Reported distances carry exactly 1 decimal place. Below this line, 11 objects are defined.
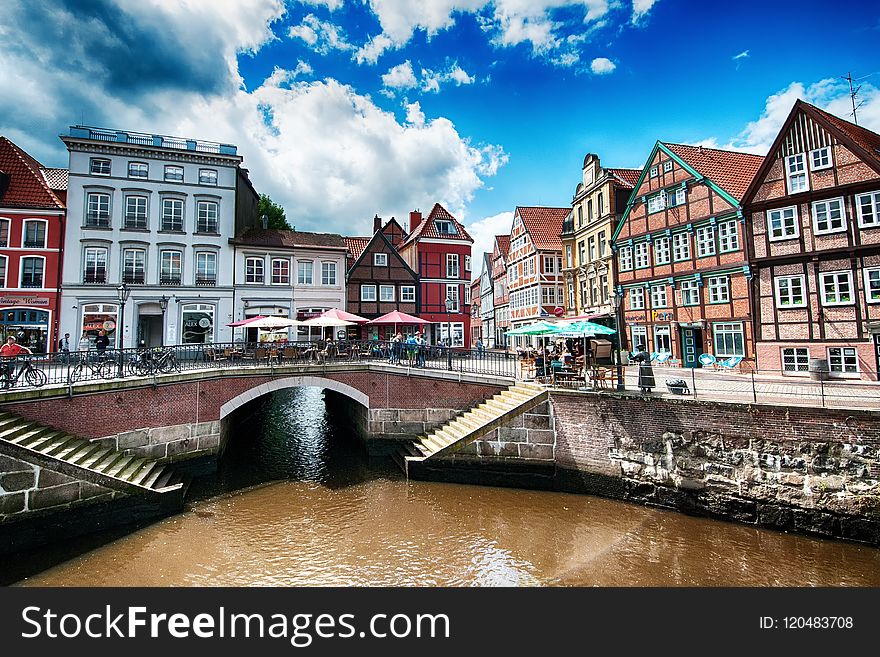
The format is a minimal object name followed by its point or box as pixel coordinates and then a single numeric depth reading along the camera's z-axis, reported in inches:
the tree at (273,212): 1620.3
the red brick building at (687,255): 847.7
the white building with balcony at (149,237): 951.6
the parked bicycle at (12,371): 462.9
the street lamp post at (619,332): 536.7
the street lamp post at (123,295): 705.3
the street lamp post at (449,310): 1310.4
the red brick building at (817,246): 688.4
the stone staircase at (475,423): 562.8
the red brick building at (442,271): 1304.1
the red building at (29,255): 905.5
